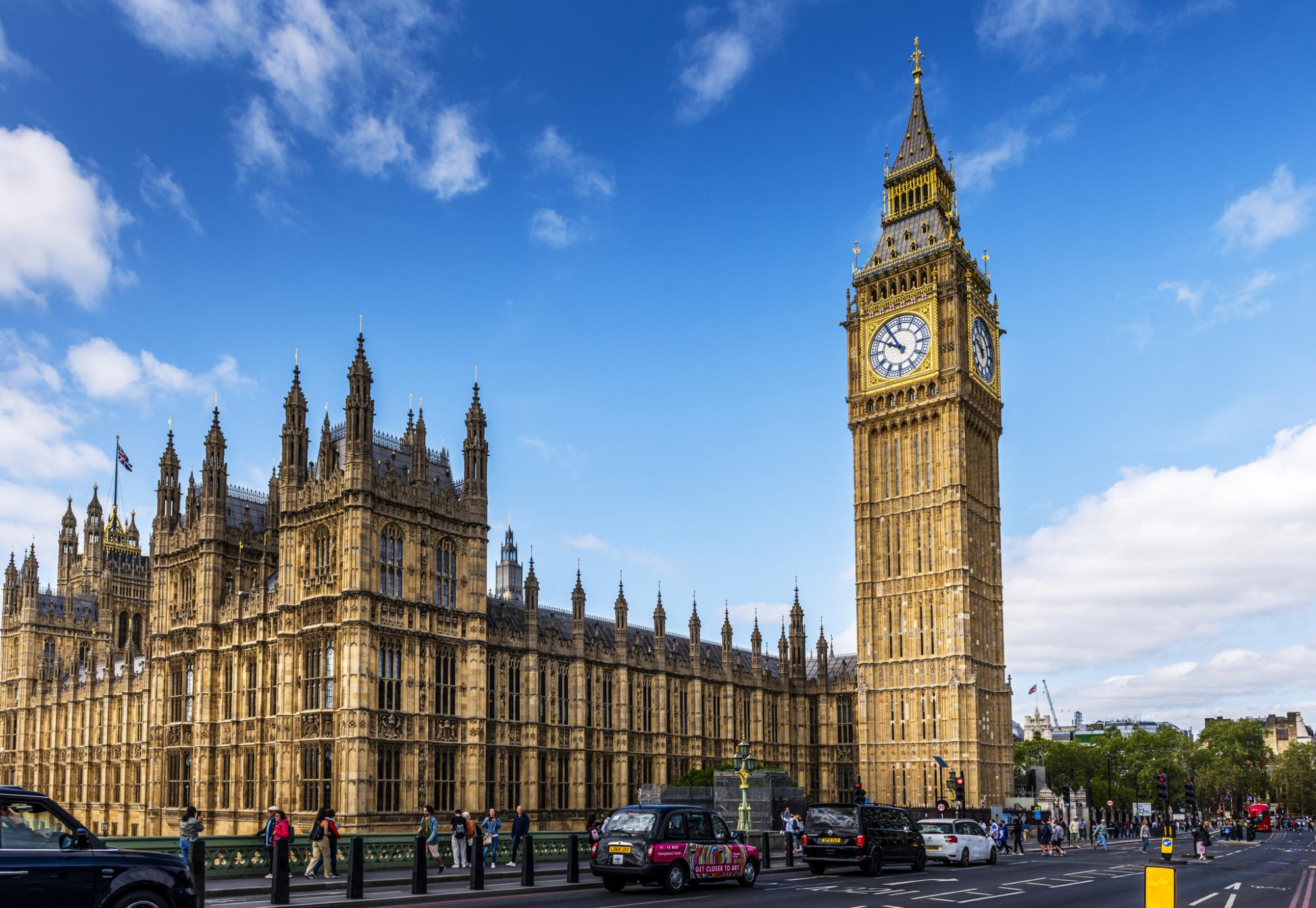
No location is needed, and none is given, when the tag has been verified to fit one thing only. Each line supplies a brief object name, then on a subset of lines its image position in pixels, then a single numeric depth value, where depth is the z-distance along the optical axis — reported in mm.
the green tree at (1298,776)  170125
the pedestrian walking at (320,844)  30672
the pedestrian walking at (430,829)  31438
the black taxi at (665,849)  26016
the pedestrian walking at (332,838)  30875
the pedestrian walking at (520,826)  33656
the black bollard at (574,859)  28844
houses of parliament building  50875
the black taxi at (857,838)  33469
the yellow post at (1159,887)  8812
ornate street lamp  43938
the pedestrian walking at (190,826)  26344
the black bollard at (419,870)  24938
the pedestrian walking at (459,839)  34031
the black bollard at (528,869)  27938
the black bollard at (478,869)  26500
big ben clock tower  77188
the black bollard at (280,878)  22812
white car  40312
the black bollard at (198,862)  20906
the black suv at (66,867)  12945
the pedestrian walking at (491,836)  34312
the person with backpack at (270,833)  29219
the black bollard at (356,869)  23594
